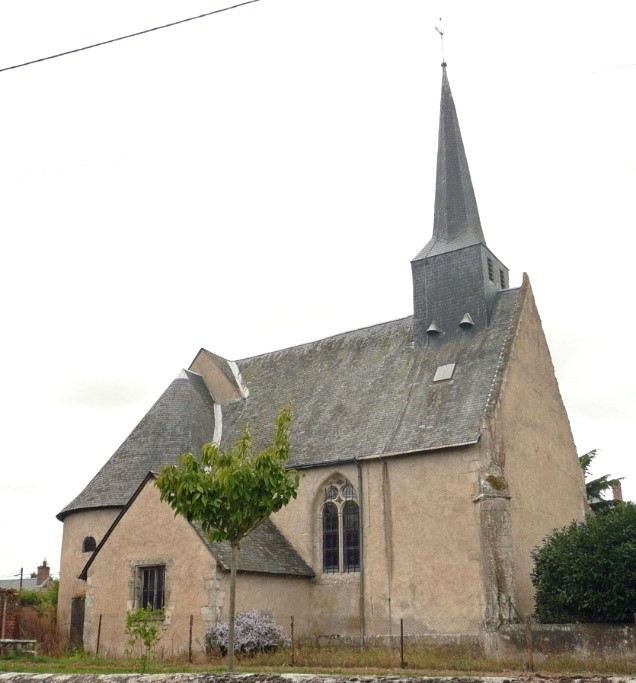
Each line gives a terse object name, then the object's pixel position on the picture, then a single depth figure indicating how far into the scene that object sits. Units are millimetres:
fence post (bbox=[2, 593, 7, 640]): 22906
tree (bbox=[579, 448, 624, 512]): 32875
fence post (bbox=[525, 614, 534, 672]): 14828
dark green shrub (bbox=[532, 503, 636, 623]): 16438
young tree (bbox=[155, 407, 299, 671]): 13102
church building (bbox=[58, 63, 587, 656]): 19844
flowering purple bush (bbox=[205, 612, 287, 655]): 18328
